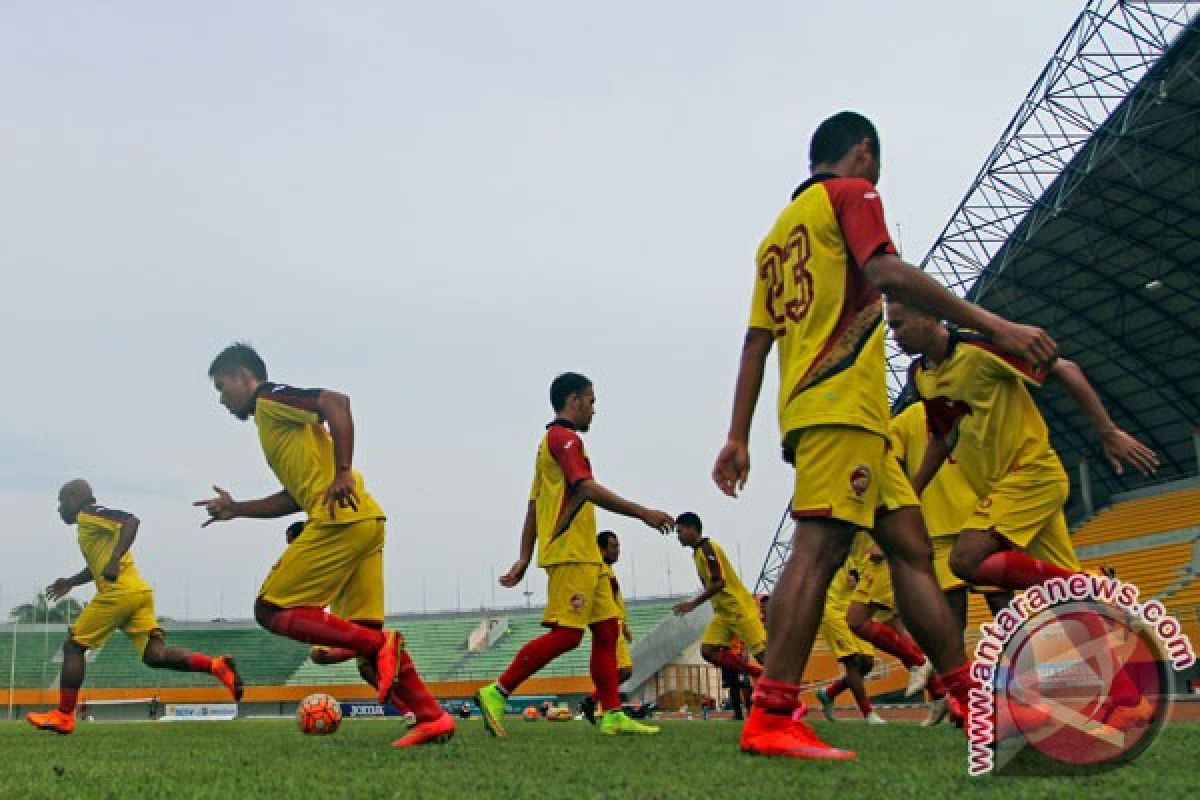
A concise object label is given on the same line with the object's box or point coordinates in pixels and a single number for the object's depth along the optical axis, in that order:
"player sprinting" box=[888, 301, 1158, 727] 4.71
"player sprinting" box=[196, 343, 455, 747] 5.18
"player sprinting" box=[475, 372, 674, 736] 6.80
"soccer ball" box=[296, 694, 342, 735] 7.77
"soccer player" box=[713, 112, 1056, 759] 3.49
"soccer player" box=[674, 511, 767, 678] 9.68
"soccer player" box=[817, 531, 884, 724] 9.33
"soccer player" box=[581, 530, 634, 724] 11.17
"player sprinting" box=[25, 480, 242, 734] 9.15
